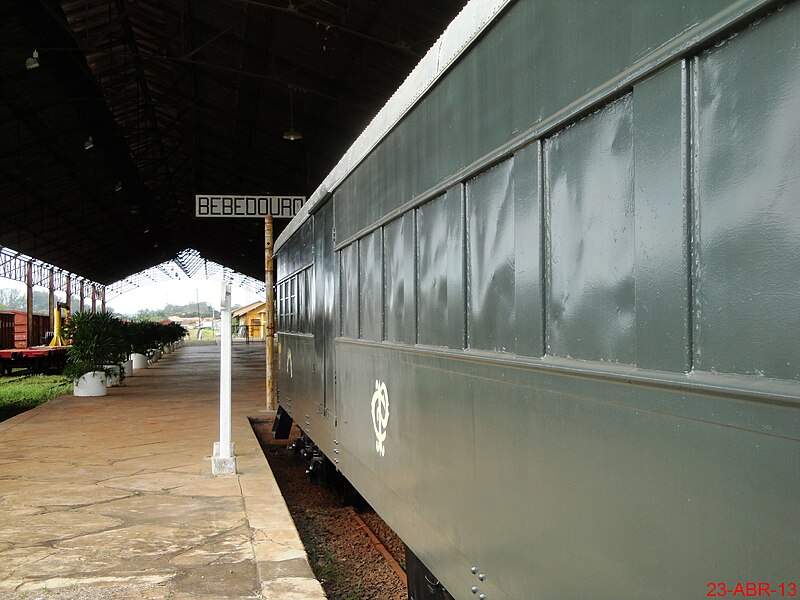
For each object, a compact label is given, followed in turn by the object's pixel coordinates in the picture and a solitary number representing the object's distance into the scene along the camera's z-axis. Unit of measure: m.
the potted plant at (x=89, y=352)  16.28
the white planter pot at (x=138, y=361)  27.66
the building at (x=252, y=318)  74.19
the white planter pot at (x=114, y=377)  17.21
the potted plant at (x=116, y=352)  16.89
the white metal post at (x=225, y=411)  7.20
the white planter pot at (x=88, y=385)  16.27
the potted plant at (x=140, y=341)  26.27
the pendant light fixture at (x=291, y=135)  16.73
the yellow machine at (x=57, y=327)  29.18
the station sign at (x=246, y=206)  11.54
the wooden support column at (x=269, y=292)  11.68
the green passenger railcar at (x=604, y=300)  1.34
